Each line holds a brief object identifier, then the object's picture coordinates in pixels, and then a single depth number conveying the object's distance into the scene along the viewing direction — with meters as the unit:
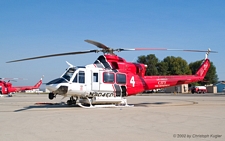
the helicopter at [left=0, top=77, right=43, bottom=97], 45.91
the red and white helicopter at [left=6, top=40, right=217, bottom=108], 15.87
